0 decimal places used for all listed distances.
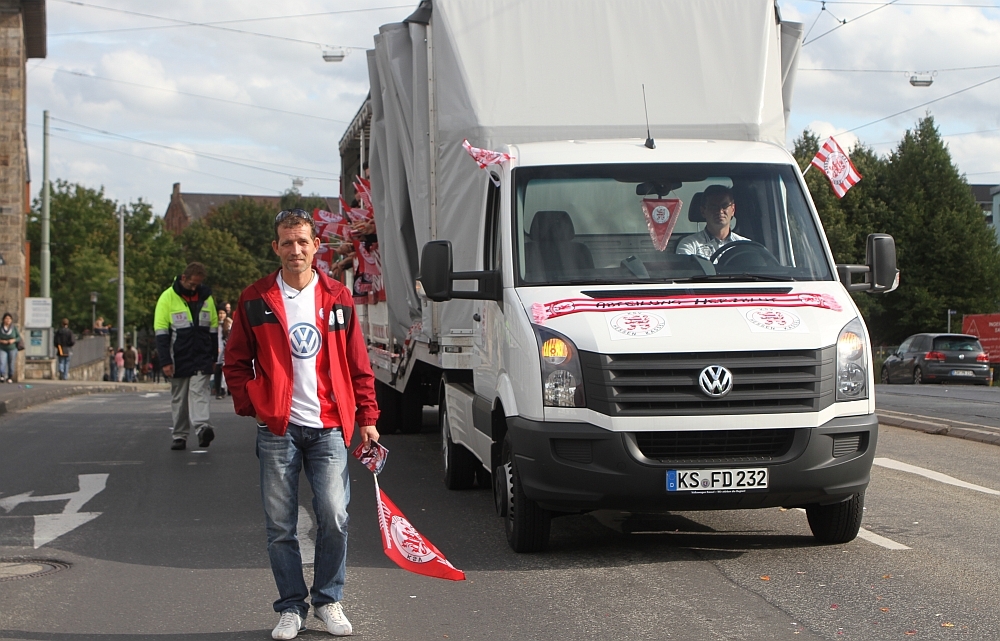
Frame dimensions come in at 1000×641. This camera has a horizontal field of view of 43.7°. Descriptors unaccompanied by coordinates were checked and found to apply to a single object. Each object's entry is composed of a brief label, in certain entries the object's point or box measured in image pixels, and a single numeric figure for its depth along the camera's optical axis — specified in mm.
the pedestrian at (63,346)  37625
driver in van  7344
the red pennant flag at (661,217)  7414
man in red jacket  5121
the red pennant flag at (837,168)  20719
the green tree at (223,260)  87188
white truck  6391
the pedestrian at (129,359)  43625
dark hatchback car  33219
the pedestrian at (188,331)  12242
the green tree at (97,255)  59469
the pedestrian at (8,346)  30422
